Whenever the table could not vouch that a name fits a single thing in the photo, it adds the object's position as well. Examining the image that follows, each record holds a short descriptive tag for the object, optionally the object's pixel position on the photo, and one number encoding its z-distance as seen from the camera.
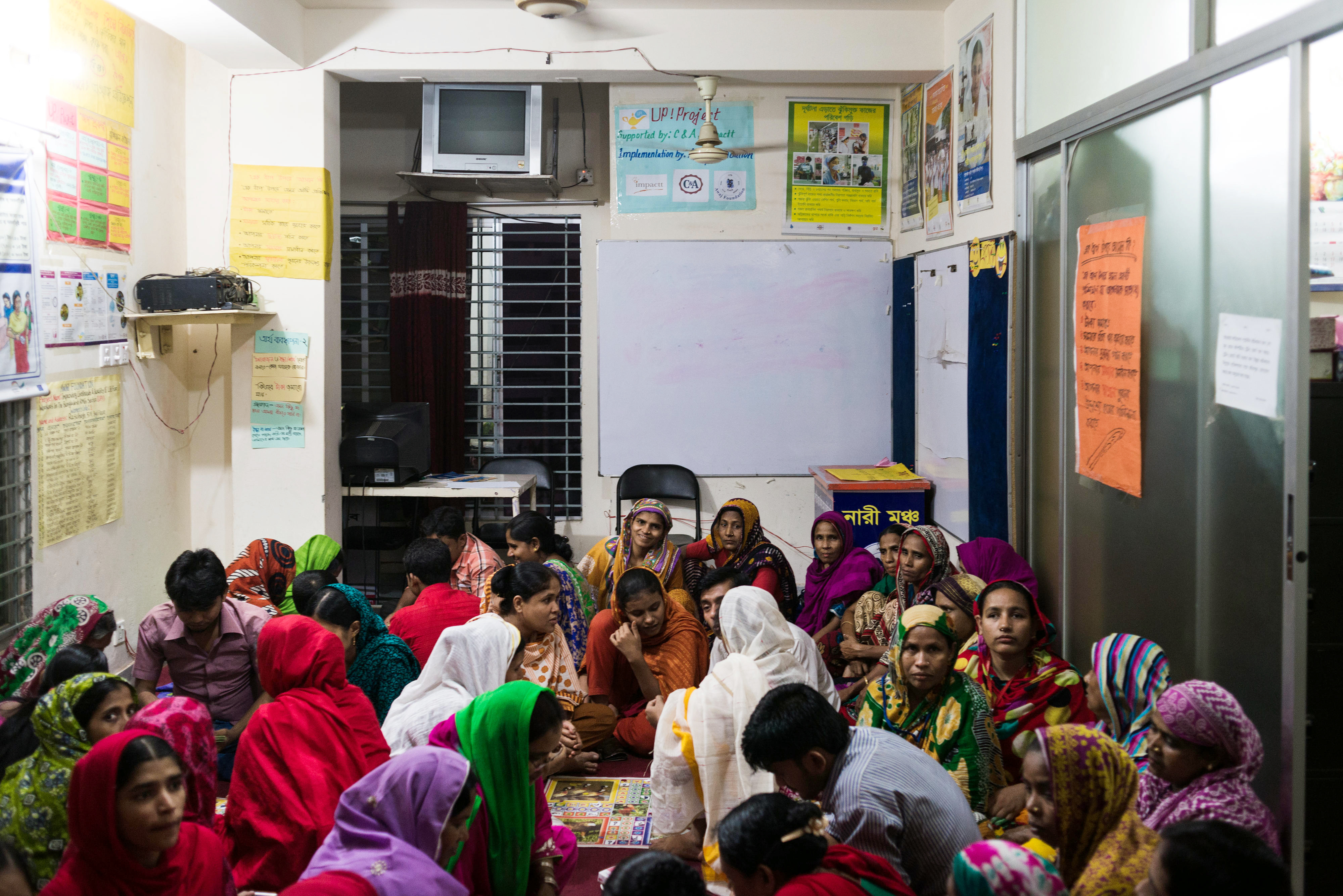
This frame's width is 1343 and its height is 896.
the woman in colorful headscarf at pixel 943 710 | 2.52
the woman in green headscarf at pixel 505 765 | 2.11
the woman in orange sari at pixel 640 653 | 3.44
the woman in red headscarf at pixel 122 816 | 1.78
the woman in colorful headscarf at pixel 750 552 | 4.50
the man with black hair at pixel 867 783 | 1.93
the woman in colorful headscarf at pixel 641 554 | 4.28
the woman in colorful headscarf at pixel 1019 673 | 2.80
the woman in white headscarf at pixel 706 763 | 2.49
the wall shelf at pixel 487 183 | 5.63
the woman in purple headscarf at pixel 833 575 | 4.22
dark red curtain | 6.02
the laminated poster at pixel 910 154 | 5.30
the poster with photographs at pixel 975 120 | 4.31
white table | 5.08
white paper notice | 2.50
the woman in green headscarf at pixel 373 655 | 2.99
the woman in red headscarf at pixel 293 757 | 2.31
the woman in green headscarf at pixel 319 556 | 4.19
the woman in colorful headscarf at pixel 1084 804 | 1.78
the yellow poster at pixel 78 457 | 3.88
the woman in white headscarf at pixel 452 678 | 2.65
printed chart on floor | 2.96
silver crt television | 5.50
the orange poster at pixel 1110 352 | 3.13
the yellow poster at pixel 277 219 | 4.86
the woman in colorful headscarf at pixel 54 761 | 2.13
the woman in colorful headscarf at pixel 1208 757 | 1.95
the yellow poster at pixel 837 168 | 5.62
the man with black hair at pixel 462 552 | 4.26
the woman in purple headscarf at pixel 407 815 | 1.75
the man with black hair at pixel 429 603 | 3.45
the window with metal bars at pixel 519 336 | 6.14
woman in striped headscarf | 2.38
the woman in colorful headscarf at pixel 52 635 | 2.84
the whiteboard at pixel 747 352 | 5.72
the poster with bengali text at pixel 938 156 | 4.85
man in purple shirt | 3.08
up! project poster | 5.61
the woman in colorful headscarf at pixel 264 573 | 3.87
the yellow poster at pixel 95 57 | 3.93
